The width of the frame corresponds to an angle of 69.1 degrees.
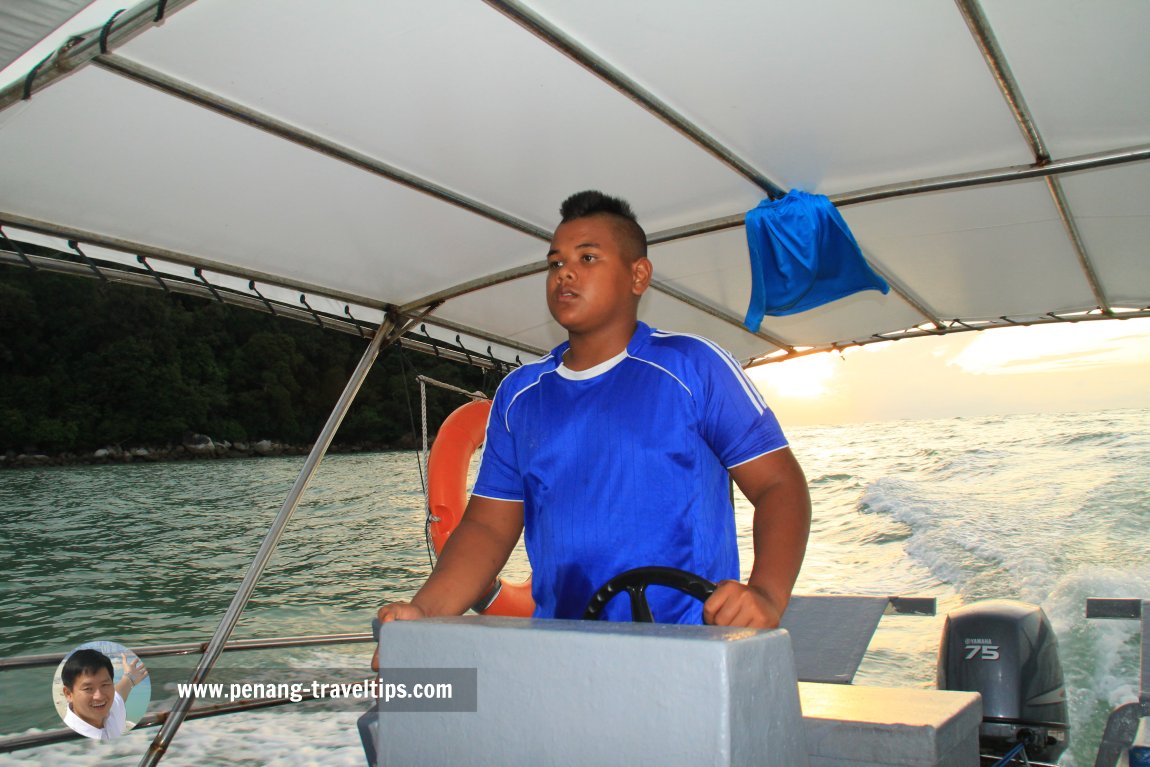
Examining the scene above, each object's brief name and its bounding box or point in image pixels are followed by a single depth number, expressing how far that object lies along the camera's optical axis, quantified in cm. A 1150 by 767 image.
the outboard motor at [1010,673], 277
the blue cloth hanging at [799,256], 281
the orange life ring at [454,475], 464
